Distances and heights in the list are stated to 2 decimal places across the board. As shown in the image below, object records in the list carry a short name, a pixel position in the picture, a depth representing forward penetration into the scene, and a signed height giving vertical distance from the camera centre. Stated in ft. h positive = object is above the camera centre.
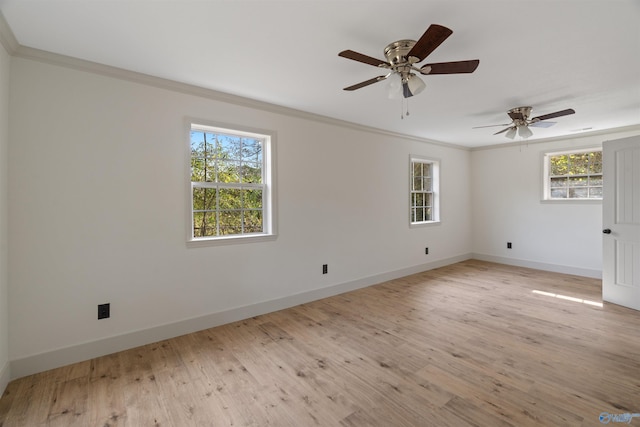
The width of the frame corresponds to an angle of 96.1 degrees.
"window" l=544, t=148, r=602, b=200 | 15.97 +1.96
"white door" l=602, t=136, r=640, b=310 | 11.24 -0.53
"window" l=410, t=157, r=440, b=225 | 17.75 +1.23
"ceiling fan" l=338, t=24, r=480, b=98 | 5.64 +3.28
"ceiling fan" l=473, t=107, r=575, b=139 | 11.36 +3.62
